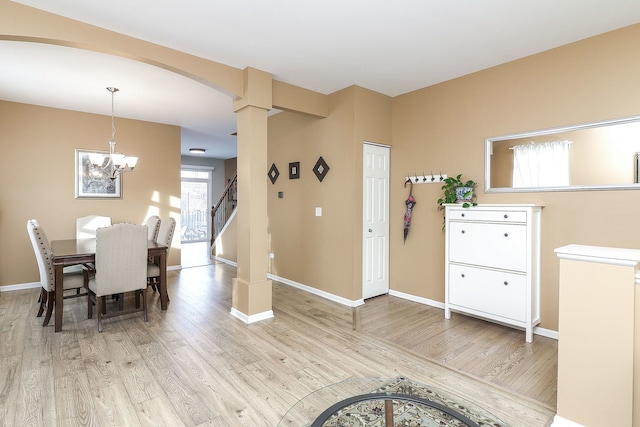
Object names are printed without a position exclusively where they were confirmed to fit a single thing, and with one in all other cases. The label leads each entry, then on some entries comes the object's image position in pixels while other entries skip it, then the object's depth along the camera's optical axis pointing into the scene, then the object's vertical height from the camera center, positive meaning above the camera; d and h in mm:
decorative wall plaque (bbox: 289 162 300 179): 4919 +570
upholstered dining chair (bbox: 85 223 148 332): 3201 -576
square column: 3521 +83
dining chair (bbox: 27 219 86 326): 3199 -649
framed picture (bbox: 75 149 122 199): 5184 +511
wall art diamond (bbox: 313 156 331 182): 4402 +534
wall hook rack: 3924 +369
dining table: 3160 -521
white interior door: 4188 -174
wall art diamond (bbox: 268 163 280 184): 5412 +575
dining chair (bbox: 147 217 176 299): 3947 -451
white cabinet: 2986 -544
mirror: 2674 +460
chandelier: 4098 +686
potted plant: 3527 +184
